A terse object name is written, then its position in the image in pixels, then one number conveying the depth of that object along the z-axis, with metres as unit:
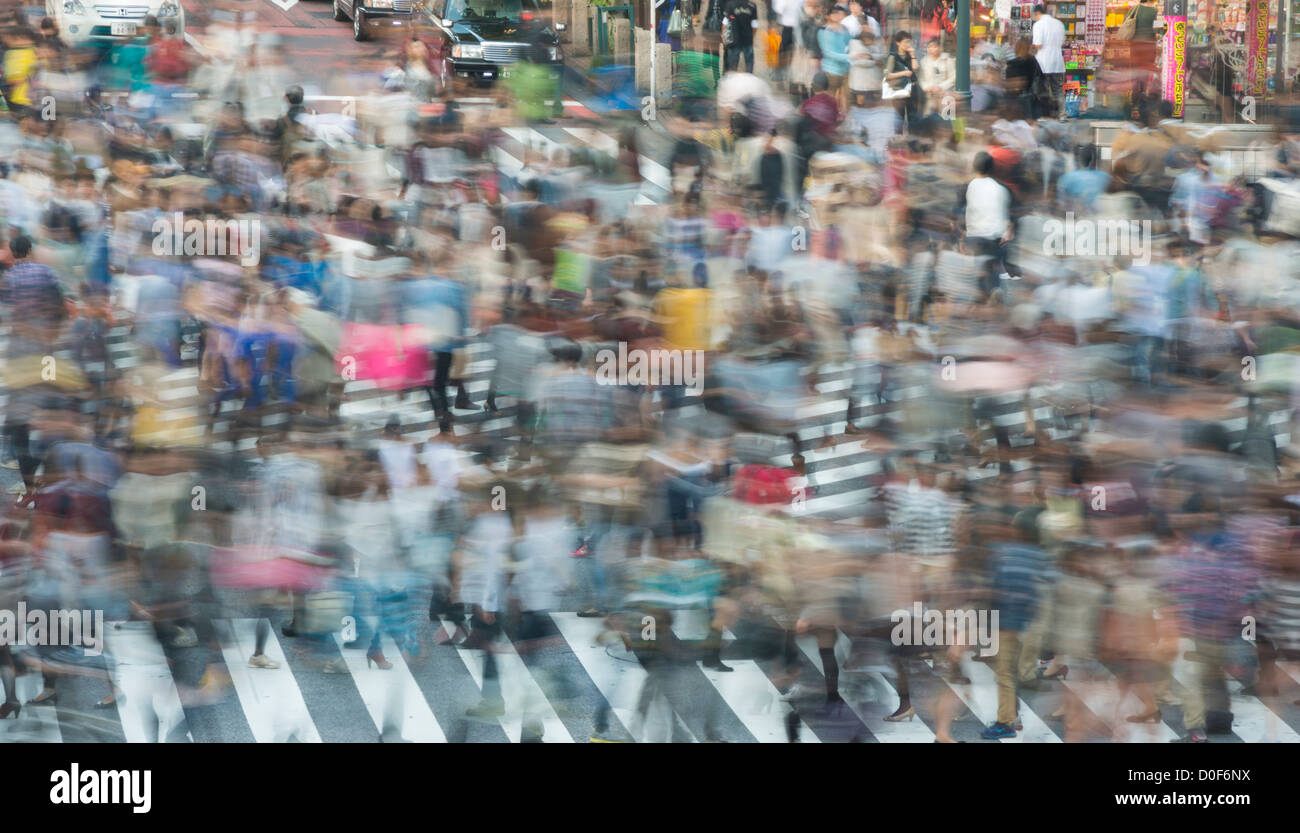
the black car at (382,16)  28.48
